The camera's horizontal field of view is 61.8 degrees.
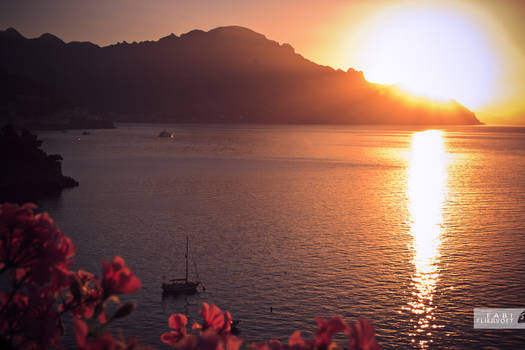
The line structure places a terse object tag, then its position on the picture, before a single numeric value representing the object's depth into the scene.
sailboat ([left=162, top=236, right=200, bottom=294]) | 39.78
